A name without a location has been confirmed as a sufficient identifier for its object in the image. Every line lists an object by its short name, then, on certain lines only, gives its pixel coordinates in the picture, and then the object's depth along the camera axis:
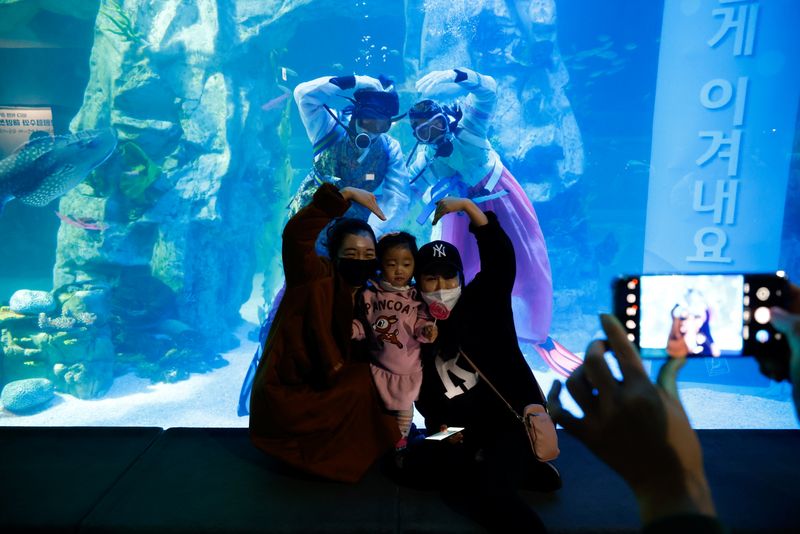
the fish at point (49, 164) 6.26
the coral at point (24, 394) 7.04
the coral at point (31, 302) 7.18
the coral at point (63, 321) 7.33
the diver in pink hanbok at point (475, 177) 4.01
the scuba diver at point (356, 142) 3.88
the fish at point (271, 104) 8.72
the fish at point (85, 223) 7.76
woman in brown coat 1.71
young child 1.83
